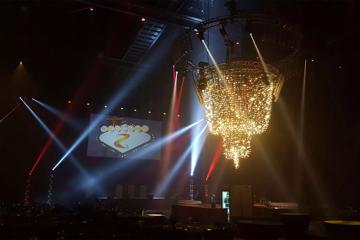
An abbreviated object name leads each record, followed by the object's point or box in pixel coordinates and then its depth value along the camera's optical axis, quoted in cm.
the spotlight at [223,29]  477
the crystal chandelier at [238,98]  567
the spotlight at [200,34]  490
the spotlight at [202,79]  594
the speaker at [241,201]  772
